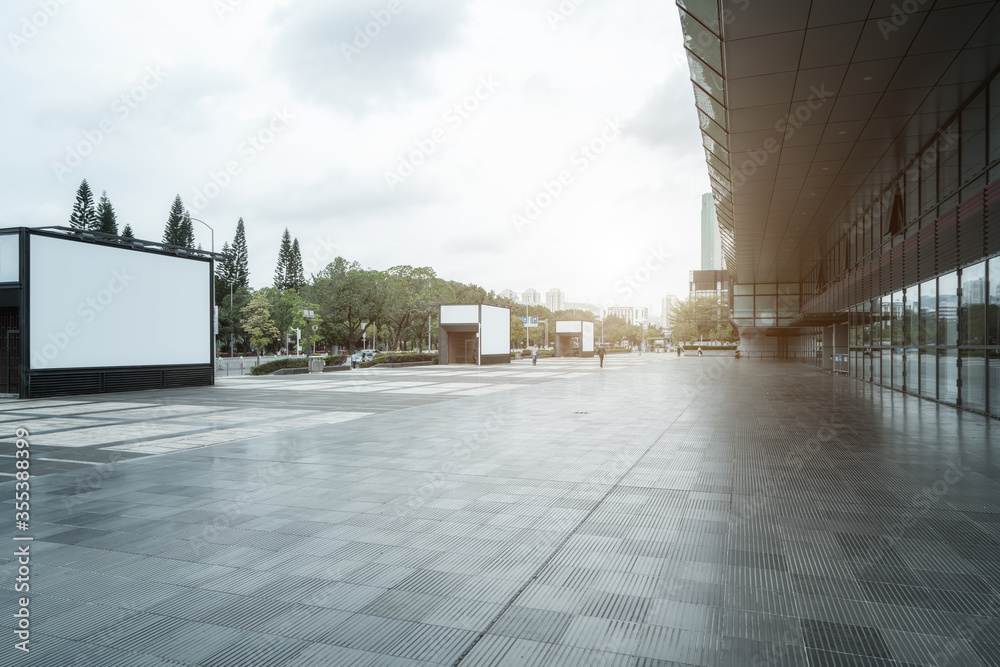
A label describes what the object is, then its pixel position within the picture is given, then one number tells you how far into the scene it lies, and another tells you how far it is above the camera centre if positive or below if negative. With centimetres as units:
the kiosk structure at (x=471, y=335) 4394 -6
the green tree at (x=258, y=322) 6153 +129
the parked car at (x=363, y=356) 5097 -200
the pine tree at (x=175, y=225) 7456 +1401
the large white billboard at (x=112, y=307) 1827 +94
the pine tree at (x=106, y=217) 6644 +1338
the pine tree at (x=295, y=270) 9400 +1042
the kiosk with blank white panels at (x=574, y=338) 6619 -43
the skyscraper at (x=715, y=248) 18300 +2802
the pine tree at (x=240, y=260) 8388 +1078
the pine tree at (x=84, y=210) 6688 +1416
